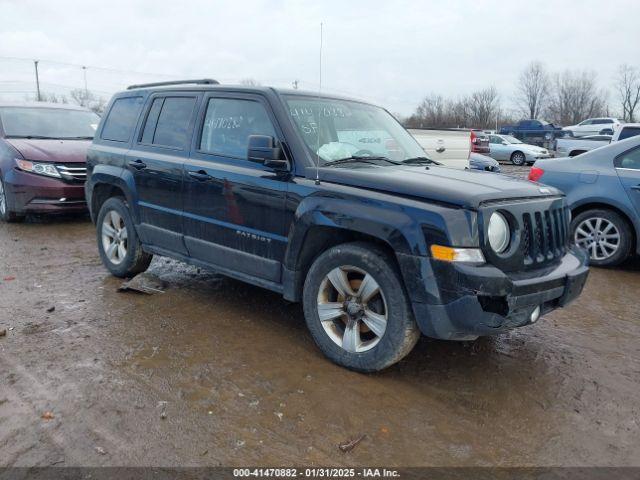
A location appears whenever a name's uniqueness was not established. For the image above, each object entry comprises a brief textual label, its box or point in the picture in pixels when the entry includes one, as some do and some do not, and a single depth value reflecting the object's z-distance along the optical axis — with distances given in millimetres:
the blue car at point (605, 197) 6070
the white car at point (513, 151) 26484
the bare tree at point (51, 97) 57538
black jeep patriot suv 3039
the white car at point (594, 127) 32312
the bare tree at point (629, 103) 76375
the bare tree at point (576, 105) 73188
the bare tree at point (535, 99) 78188
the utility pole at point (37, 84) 55875
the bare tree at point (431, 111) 71856
